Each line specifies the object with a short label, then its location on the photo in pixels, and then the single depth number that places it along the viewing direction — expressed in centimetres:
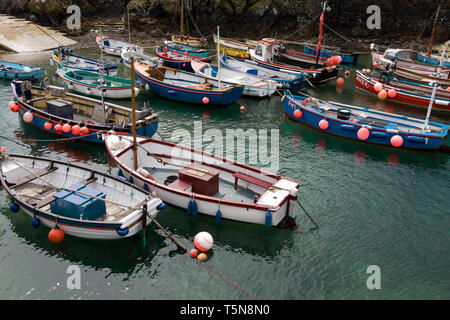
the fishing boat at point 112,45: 5069
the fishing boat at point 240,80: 3575
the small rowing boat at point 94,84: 3312
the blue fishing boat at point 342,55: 4944
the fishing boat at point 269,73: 3753
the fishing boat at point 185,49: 4952
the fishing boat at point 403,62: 4328
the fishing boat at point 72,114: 2469
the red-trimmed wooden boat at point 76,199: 1564
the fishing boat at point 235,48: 5156
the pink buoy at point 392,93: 3541
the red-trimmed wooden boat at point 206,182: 1705
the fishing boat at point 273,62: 3997
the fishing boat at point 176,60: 4309
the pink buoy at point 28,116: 2597
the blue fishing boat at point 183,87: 3303
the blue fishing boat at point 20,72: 3741
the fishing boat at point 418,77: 3816
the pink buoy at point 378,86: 3525
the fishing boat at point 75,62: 3841
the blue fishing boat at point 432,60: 4688
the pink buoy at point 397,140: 2533
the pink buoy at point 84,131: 2431
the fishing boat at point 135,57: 4033
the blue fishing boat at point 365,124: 2566
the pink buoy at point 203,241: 1571
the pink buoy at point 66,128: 2452
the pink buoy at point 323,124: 2769
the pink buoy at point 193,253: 1591
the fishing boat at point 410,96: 3475
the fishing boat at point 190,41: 5512
